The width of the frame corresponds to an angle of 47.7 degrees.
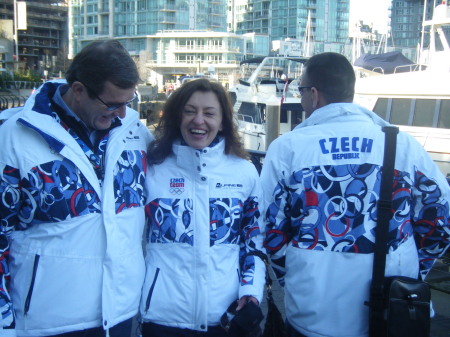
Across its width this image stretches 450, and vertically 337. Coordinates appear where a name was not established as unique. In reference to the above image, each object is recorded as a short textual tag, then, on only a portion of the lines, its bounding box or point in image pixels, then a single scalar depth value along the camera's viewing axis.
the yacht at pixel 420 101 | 13.20
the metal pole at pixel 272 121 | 13.70
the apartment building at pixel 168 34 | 104.12
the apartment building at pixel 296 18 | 125.00
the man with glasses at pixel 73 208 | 2.14
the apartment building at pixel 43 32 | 109.50
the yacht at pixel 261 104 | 18.36
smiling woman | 2.49
